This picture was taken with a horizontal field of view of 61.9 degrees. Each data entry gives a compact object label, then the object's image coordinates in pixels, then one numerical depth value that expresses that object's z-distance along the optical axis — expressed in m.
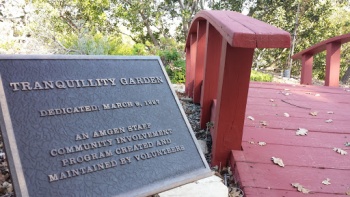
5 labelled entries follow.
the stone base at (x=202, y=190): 1.85
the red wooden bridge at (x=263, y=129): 1.85
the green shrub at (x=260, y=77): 8.16
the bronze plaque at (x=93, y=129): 1.34
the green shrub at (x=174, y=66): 6.21
